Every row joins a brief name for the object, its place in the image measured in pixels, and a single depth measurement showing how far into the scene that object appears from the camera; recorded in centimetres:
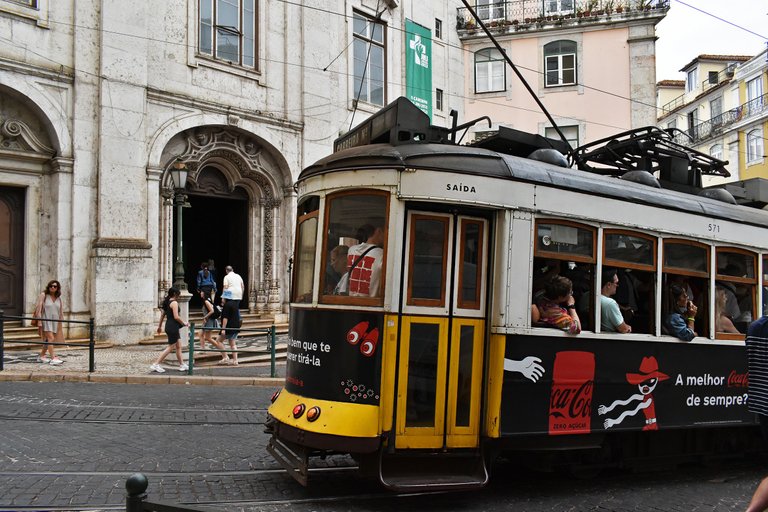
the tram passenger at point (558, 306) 591
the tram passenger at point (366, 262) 554
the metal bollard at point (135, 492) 296
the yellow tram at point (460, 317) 541
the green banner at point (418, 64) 2327
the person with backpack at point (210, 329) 1359
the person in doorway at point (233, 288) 1398
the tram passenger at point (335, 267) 570
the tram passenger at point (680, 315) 670
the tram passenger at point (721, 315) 715
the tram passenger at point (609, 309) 629
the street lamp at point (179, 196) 1463
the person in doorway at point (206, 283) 1675
